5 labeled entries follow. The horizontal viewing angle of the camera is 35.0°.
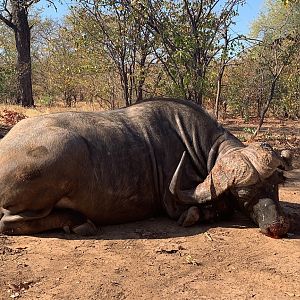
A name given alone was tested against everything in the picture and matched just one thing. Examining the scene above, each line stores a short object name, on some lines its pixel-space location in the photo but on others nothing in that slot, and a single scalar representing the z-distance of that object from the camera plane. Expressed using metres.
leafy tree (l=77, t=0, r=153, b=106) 12.27
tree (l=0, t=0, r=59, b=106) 21.75
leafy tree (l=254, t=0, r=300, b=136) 11.86
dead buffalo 4.90
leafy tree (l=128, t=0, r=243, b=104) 9.71
